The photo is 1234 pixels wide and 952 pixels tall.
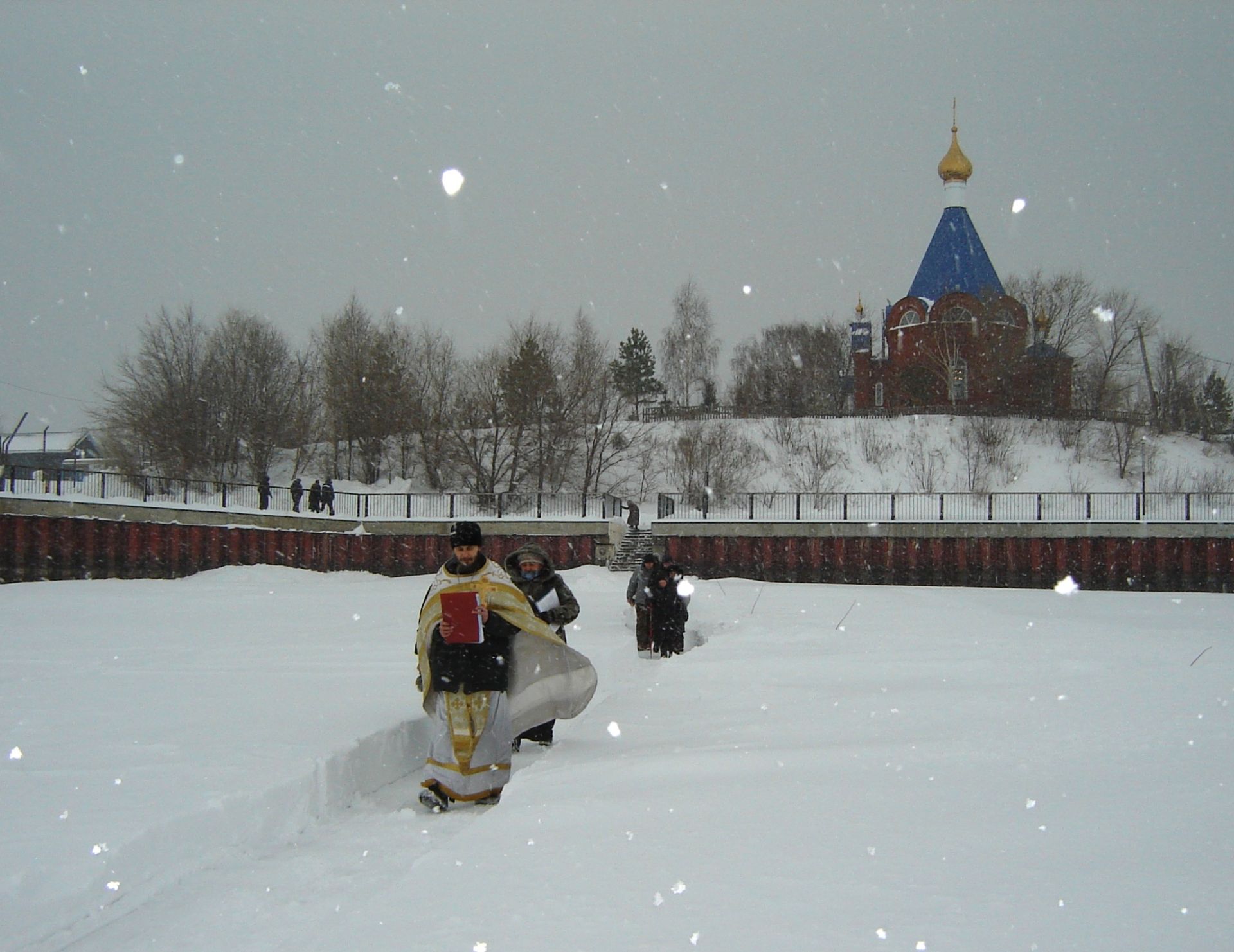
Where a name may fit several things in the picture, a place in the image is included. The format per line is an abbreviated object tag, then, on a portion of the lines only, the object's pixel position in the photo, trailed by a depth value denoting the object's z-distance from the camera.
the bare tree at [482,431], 51.16
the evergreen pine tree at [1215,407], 58.94
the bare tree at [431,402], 53.12
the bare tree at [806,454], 52.34
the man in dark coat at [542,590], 7.83
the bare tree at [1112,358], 63.41
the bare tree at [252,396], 54.56
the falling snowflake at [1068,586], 32.44
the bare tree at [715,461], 52.22
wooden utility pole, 64.00
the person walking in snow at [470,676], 6.47
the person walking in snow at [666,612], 14.02
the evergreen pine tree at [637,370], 75.62
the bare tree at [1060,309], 65.25
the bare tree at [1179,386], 61.31
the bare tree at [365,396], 55.69
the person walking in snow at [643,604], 14.04
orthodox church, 59.59
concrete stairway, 35.81
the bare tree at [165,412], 52.09
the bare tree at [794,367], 75.94
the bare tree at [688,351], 79.31
